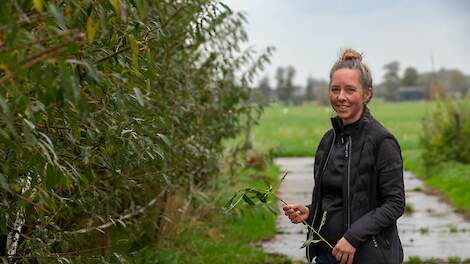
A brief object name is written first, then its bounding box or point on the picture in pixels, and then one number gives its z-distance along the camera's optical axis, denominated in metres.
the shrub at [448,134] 19.06
